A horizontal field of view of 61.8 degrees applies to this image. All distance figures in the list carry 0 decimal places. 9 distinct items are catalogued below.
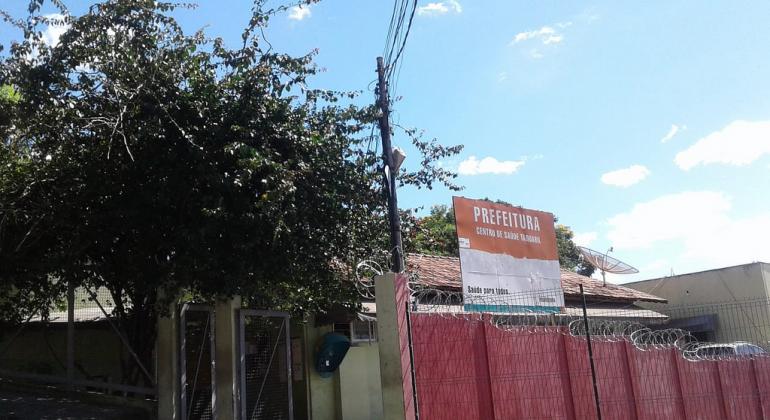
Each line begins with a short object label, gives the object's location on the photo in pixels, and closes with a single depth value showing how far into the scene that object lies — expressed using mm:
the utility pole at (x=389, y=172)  8969
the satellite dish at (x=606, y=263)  17109
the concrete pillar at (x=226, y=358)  9812
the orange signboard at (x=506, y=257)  10672
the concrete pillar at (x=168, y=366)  9531
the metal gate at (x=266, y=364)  10305
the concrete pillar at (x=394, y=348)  7801
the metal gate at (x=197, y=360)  9859
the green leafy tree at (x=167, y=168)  8914
